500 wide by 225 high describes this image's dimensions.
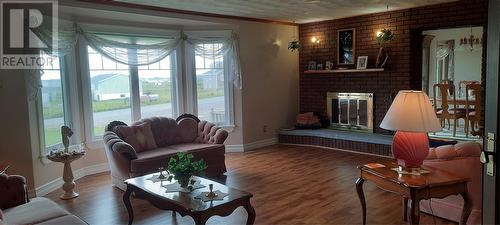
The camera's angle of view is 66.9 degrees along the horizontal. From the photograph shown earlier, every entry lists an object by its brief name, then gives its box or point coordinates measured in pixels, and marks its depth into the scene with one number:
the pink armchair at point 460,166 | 3.14
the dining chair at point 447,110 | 6.34
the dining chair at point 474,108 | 5.89
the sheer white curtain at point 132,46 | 5.47
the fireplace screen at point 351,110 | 6.97
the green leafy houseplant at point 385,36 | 6.26
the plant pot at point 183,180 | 3.06
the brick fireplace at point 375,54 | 5.91
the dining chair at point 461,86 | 7.32
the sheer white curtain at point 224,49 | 6.53
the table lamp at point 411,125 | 2.80
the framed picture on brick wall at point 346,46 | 7.03
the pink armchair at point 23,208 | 2.56
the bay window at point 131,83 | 5.11
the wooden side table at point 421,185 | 2.63
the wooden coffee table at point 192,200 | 2.72
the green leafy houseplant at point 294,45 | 7.38
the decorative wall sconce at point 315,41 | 7.55
